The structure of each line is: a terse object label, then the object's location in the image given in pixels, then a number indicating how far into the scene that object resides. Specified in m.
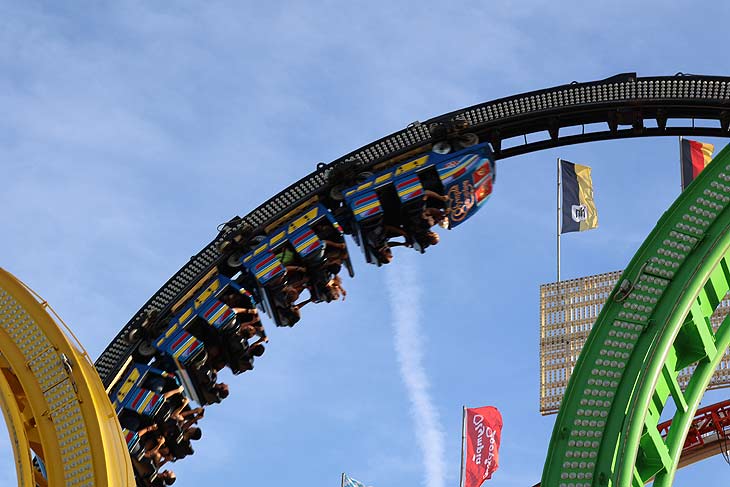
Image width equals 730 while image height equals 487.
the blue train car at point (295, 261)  21.00
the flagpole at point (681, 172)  27.88
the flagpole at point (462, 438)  36.78
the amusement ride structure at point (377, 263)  15.70
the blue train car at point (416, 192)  20.61
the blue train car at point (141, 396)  21.20
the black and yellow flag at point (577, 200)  45.00
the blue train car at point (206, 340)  21.17
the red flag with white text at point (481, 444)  38.25
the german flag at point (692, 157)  28.20
